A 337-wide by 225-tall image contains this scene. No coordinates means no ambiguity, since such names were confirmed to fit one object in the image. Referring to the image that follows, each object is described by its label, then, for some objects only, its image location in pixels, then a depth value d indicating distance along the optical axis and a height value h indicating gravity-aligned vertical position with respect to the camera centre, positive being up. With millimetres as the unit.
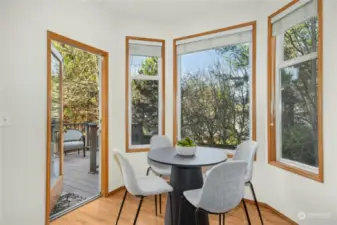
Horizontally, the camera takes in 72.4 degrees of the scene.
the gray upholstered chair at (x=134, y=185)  1992 -661
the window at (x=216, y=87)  3219 +387
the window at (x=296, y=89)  2299 +263
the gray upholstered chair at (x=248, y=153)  2389 -467
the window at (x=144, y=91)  3697 +347
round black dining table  2137 -663
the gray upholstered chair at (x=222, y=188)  1642 -557
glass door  2939 -242
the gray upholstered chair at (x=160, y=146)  2872 -453
